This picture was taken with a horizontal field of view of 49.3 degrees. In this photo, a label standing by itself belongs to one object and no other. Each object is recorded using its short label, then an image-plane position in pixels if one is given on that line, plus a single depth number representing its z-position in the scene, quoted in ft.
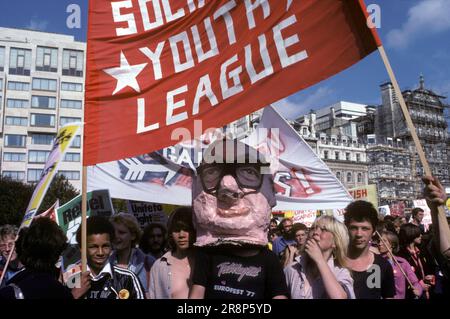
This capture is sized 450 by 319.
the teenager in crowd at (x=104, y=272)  12.01
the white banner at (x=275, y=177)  19.54
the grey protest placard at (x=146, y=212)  24.13
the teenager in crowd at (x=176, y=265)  11.44
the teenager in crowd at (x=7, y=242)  19.35
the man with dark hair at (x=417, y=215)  30.58
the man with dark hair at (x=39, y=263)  9.61
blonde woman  10.82
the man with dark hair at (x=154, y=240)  17.98
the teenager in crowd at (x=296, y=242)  16.26
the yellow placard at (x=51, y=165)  16.16
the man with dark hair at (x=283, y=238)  25.94
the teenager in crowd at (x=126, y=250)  15.53
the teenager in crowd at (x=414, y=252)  19.80
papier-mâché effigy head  11.11
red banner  12.55
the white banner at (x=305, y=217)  36.48
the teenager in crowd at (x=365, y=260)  12.09
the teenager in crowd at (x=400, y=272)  14.56
